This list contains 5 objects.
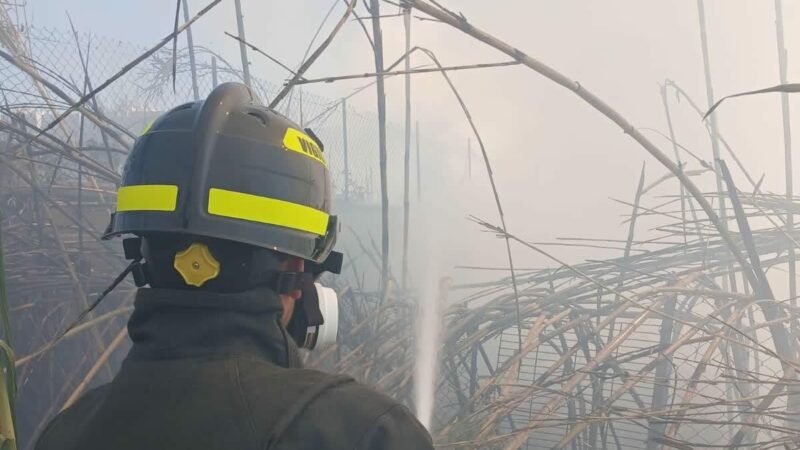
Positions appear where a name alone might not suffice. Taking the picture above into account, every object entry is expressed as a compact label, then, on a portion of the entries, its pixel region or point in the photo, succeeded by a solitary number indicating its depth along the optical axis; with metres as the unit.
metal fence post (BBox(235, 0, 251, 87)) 3.64
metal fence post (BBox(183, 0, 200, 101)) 4.44
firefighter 1.03
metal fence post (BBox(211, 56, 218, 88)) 4.47
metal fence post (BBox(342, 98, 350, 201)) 5.98
